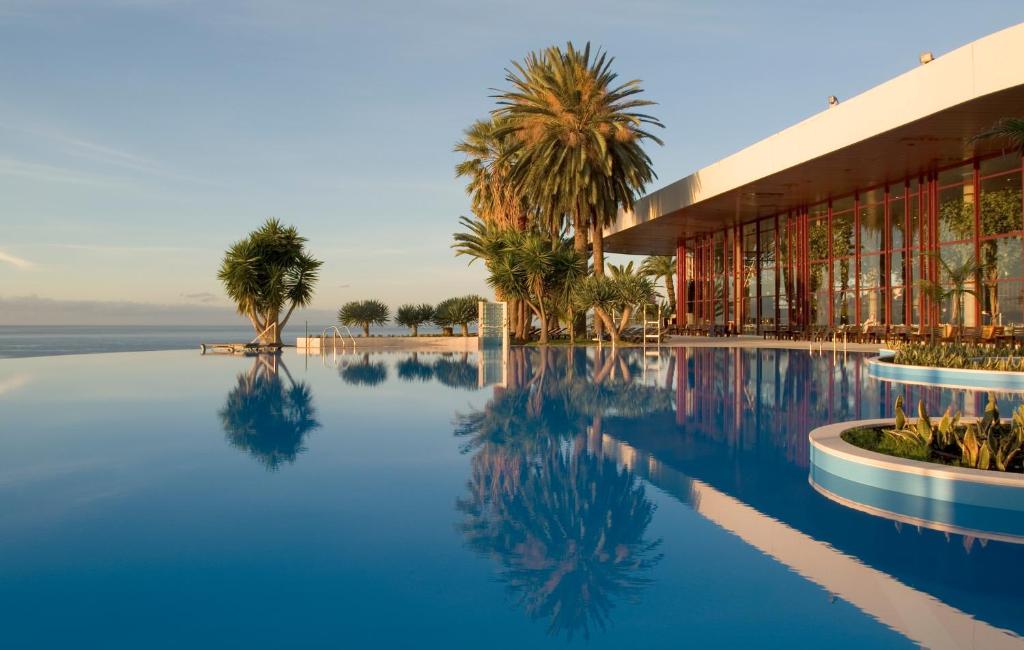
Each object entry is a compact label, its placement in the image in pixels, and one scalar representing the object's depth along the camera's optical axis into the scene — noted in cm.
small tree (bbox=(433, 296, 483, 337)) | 3962
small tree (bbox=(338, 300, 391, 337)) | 4078
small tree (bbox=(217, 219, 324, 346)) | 3375
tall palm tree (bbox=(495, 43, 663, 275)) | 3172
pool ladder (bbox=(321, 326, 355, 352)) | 3301
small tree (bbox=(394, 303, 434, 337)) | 4122
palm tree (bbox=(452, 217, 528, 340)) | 3538
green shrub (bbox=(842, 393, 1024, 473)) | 611
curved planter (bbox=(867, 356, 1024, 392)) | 1459
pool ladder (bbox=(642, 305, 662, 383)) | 2141
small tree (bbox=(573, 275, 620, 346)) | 3212
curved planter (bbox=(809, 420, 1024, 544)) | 554
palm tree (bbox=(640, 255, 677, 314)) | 5825
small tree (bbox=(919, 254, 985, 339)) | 1961
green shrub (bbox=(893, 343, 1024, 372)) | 1541
